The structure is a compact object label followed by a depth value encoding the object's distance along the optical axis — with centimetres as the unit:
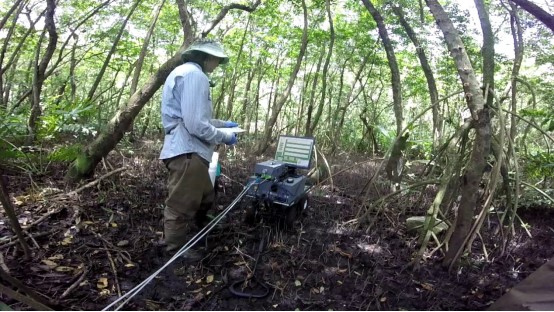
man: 273
